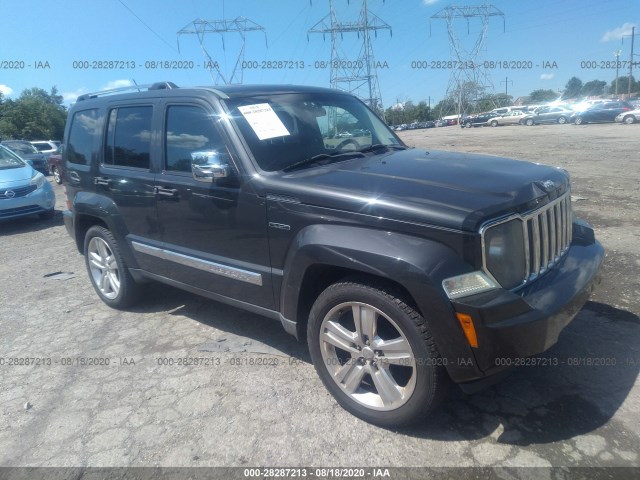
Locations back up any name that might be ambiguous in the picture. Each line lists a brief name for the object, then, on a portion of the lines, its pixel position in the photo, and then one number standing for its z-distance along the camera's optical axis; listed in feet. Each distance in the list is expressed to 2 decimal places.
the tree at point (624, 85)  278.24
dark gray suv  8.02
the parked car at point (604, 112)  114.73
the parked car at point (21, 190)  29.68
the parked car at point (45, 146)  80.74
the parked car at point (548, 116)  135.74
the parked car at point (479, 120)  168.36
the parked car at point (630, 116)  108.58
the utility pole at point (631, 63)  203.32
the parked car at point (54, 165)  53.57
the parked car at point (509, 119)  157.17
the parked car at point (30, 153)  64.64
